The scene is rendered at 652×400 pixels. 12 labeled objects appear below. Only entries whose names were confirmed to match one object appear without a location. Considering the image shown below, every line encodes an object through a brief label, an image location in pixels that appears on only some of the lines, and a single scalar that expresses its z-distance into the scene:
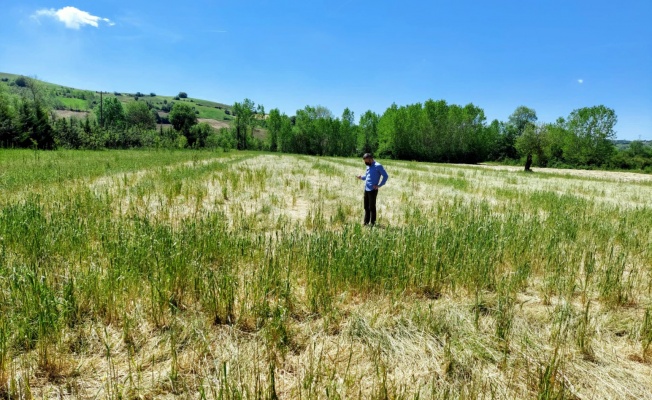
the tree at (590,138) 67.06
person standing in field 8.11
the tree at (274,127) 95.31
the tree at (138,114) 109.50
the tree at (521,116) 104.88
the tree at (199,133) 87.38
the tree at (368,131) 92.00
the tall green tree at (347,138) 93.81
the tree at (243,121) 97.19
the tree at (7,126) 39.41
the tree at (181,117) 98.56
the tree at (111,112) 99.74
